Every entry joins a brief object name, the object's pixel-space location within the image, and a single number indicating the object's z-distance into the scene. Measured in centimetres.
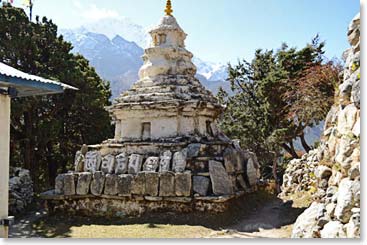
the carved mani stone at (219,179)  677
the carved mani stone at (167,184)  679
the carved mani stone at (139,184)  695
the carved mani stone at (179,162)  691
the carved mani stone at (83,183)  726
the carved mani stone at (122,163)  724
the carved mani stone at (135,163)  714
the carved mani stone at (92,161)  746
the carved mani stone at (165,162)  698
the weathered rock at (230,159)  720
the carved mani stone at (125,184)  700
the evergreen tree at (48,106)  1056
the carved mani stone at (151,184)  688
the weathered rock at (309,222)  420
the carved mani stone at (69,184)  735
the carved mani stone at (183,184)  673
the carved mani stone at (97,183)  716
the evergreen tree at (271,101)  1177
